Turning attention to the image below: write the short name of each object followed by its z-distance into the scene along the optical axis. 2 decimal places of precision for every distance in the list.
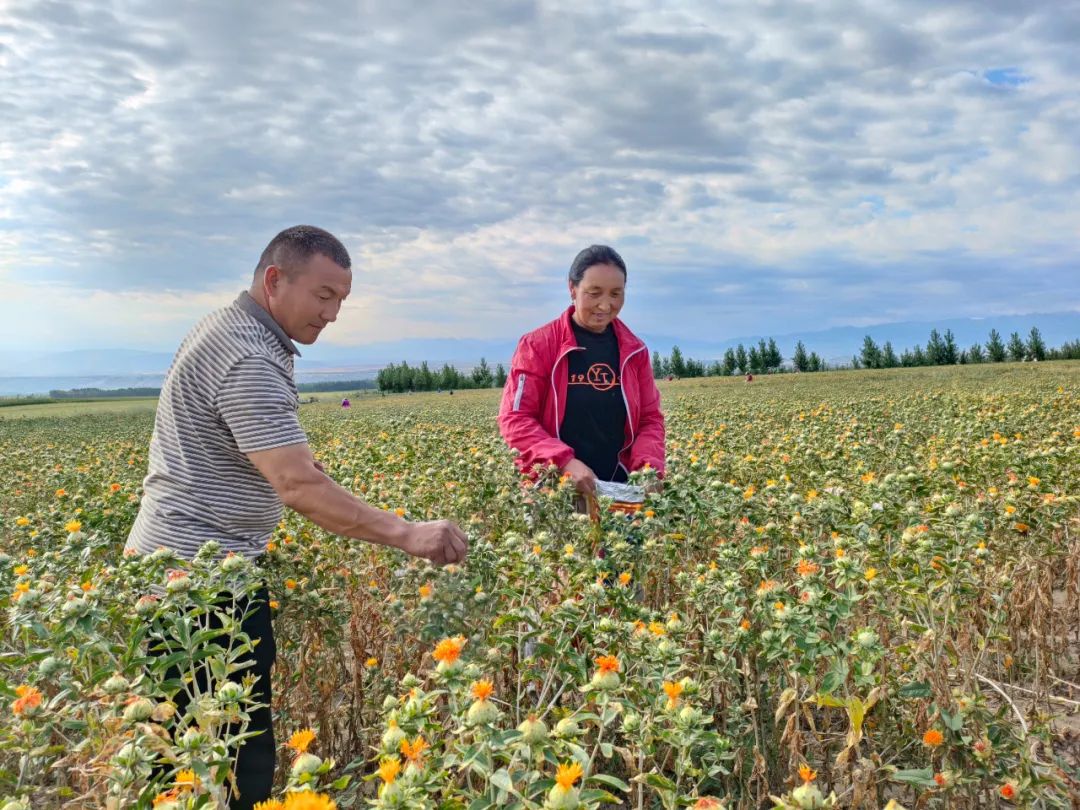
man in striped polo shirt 2.57
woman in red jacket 4.06
